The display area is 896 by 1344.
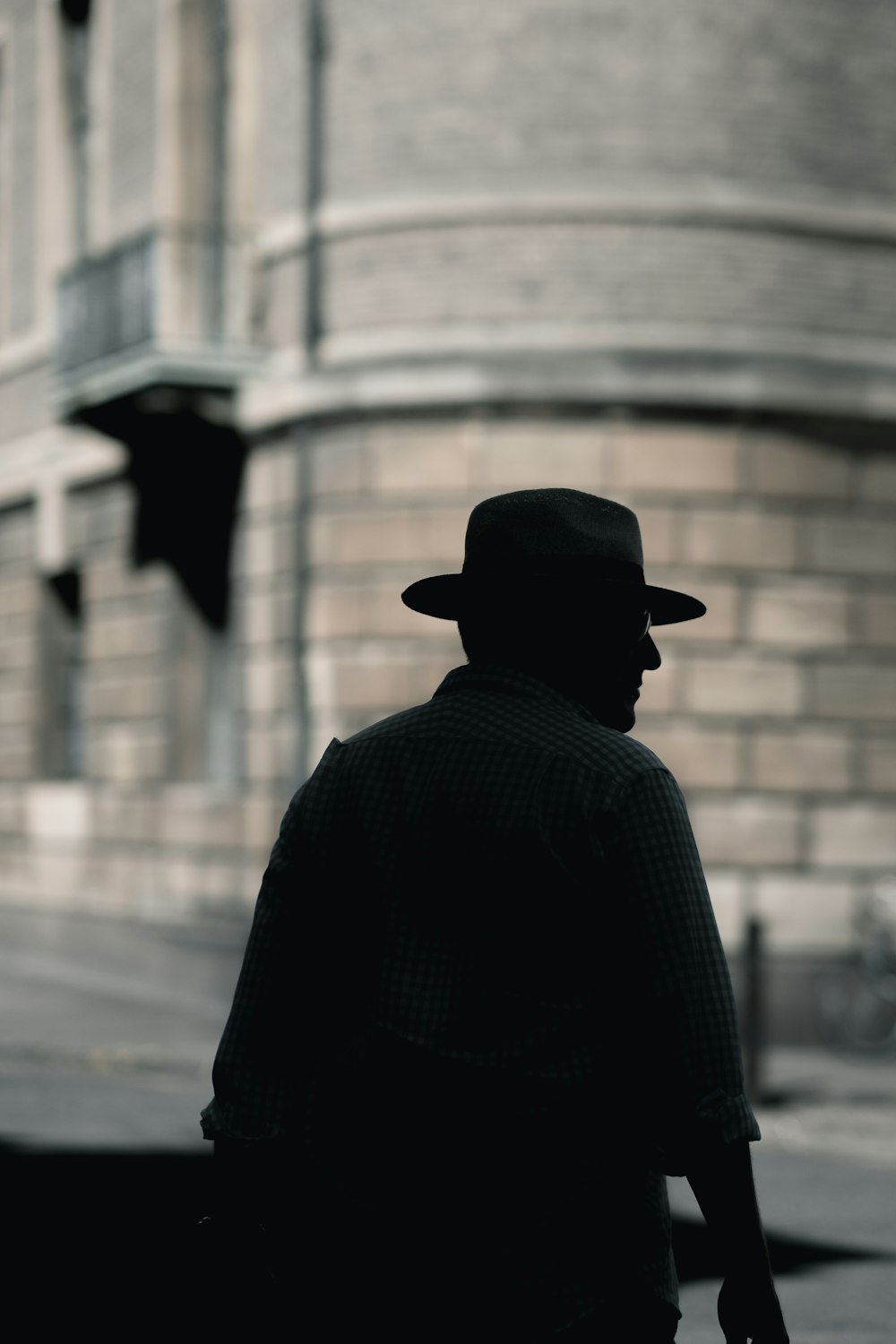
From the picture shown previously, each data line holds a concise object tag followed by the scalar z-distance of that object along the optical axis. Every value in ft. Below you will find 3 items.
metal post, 34.81
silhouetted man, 7.45
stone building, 44.70
